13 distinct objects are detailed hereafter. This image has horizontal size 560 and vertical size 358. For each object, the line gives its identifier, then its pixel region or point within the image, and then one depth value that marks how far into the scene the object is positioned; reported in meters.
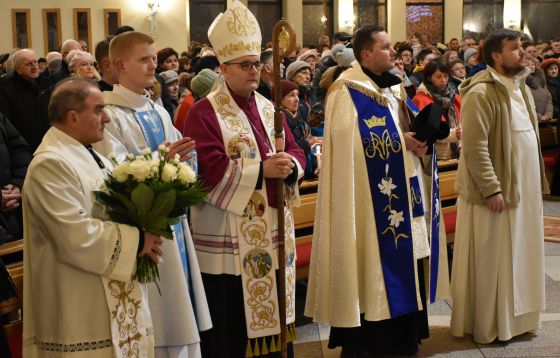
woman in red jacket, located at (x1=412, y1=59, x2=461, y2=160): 7.50
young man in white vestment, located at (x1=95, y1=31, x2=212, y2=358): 3.81
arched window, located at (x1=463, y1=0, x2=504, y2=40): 22.61
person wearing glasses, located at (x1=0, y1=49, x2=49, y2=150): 6.98
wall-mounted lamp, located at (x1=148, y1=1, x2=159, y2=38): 19.56
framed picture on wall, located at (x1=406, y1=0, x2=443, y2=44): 22.41
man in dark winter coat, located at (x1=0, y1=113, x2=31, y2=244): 4.70
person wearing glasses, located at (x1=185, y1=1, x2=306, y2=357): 4.23
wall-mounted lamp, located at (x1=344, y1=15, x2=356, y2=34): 21.37
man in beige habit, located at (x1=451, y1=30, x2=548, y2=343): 5.13
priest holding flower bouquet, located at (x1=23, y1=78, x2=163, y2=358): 3.16
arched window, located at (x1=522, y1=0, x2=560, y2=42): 22.89
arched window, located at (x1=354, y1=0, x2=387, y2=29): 21.81
